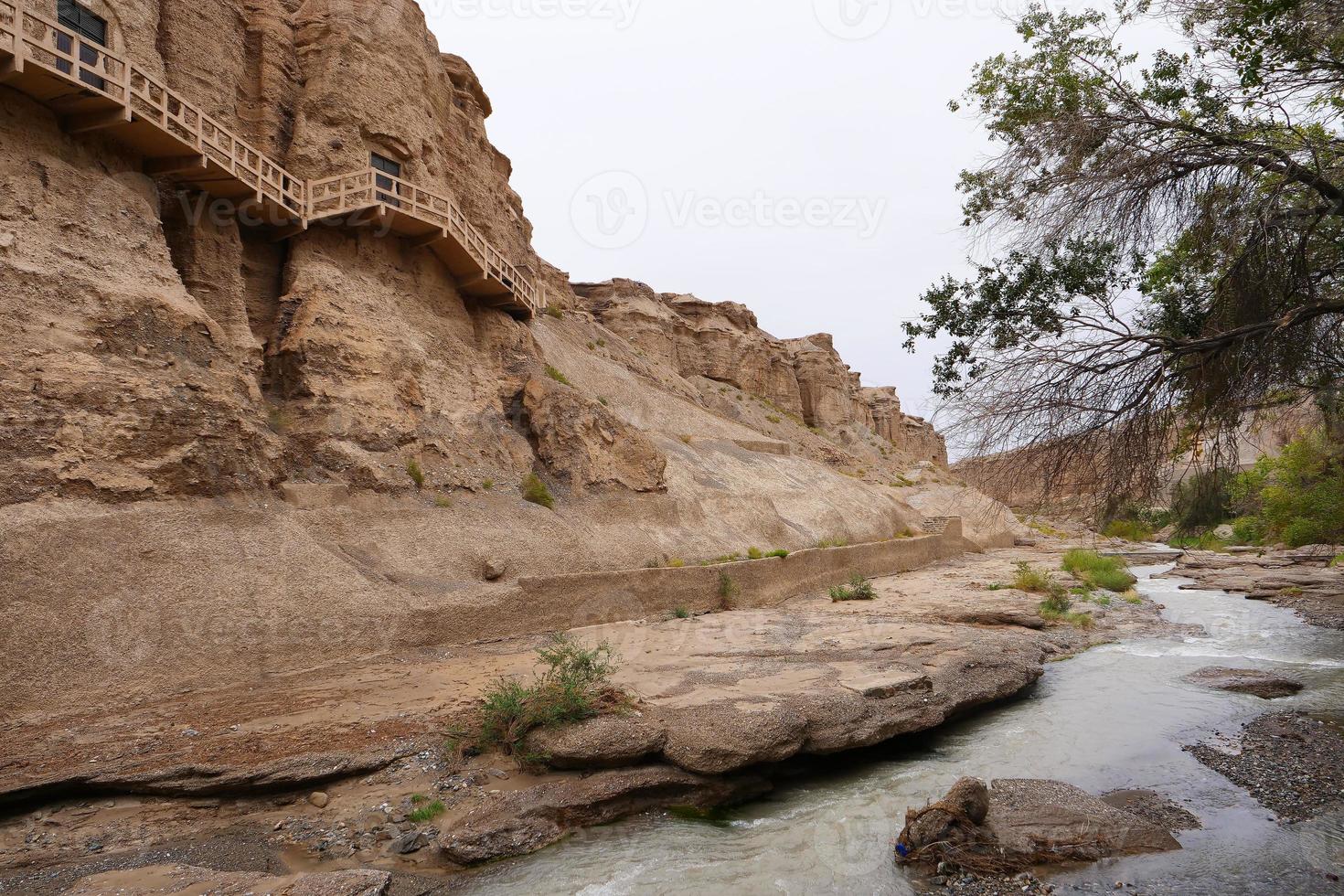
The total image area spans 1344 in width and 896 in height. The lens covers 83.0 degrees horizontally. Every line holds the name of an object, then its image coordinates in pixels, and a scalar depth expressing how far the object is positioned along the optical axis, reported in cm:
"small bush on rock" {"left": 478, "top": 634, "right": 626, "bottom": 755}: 902
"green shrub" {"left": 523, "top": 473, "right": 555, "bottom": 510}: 2009
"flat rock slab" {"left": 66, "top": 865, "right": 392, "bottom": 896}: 587
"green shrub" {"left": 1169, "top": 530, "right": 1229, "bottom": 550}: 4059
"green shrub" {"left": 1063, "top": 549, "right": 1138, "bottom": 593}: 2586
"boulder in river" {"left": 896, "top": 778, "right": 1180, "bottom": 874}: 686
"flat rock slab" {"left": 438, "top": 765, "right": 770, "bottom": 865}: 728
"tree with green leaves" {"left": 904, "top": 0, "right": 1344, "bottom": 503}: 644
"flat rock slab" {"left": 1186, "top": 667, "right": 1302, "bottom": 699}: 1232
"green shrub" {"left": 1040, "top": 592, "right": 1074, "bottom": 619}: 1903
